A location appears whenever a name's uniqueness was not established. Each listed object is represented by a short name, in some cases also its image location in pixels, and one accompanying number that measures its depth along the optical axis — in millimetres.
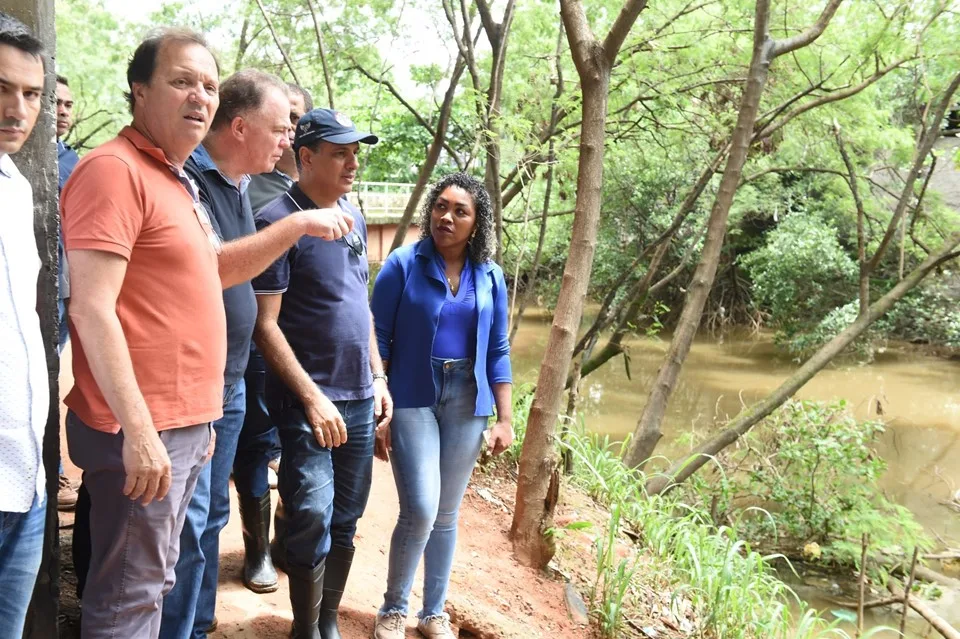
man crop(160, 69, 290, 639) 2279
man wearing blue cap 2553
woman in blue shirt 3008
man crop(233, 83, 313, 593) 3092
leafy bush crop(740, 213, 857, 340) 16438
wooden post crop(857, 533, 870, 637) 5582
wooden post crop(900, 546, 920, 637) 6021
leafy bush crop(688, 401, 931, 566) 8289
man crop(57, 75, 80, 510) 3586
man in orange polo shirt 1797
